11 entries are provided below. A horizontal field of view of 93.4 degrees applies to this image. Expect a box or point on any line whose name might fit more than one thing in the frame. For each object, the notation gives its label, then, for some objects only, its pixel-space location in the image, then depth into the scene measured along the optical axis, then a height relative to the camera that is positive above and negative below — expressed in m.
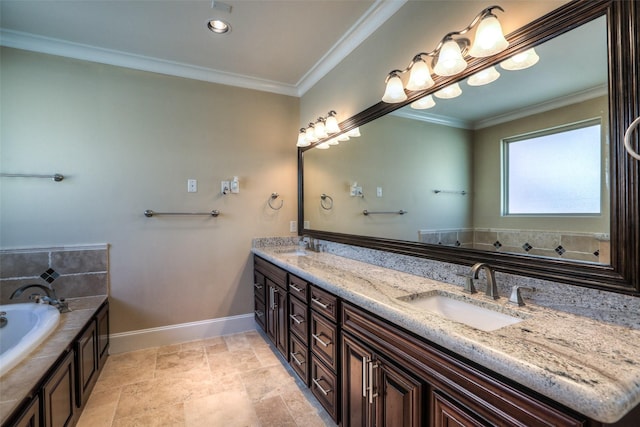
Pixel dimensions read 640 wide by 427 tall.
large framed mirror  0.98 +0.21
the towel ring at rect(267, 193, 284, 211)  3.16 +0.14
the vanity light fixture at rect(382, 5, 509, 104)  1.26 +0.74
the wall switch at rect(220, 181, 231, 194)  2.93 +0.26
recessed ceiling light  2.11 +1.35
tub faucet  2.11 -0.59
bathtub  1.76 -0.66
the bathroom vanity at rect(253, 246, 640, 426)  0.69 -0.45
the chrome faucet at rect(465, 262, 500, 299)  1.26 -0.28
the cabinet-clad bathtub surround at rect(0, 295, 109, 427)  1.17 -0.75
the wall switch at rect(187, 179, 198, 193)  2.81 +0.27
